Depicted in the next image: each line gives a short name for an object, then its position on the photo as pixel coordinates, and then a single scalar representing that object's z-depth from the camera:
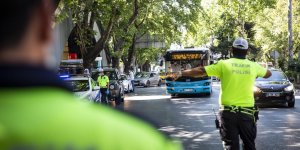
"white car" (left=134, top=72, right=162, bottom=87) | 45.88
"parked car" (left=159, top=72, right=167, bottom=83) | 51.99
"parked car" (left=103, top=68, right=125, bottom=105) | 22.42
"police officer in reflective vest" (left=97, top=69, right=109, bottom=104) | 20.38
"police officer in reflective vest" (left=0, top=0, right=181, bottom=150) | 1.03
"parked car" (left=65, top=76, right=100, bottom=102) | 14.84
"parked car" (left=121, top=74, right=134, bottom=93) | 32.47
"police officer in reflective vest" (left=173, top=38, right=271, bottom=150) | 5.47
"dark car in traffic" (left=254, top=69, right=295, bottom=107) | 17.12
